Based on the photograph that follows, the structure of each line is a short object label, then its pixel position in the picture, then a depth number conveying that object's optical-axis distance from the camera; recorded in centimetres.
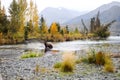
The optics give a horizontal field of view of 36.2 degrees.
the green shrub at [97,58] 1262
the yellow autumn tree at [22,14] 4587
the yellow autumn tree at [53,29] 5290
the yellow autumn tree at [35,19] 5194
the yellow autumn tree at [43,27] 5324
